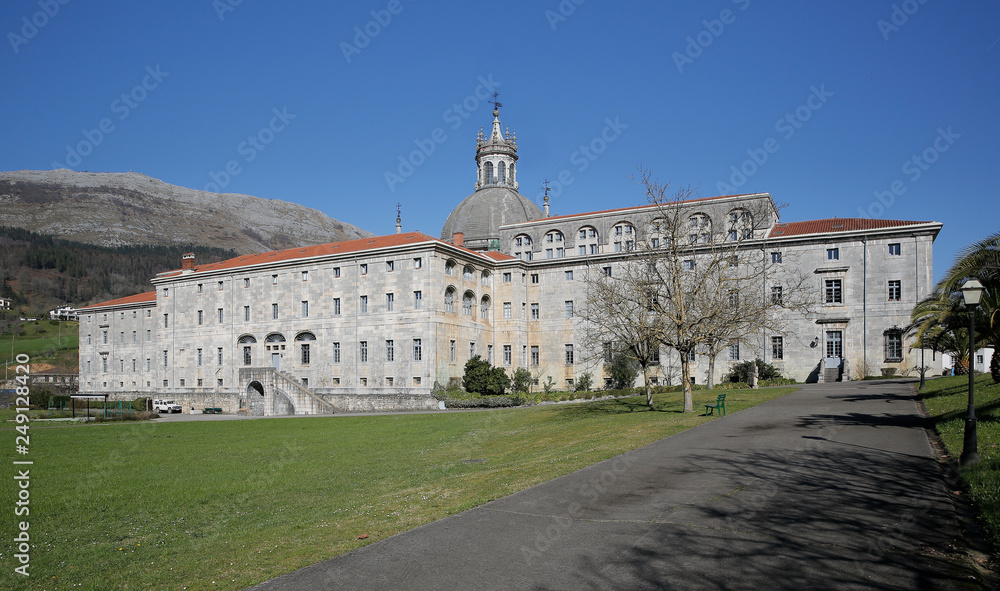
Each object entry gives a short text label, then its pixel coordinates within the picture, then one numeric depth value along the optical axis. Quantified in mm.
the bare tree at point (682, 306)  25828
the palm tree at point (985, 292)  18078
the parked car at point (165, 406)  61125
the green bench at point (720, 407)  22328
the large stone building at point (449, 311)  49750
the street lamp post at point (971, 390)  11305
